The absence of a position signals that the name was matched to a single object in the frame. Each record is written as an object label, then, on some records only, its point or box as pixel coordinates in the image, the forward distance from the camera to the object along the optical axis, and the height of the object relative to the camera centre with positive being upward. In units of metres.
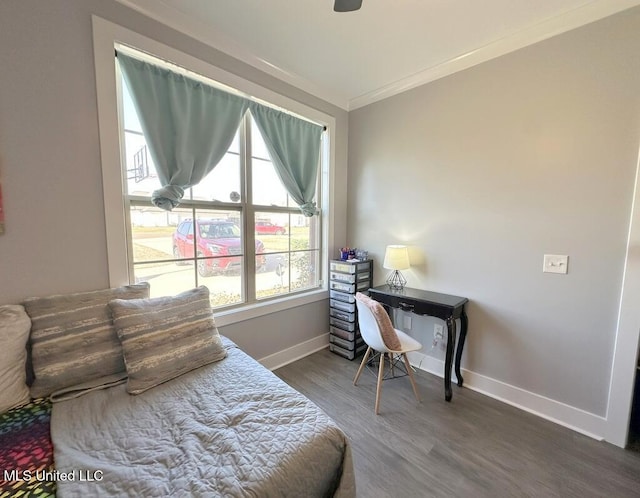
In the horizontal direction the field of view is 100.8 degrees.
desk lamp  2.38 -0.33
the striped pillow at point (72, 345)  1.23 -0.61
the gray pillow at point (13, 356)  1.14 -0.61
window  1.75 -0.07
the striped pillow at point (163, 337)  1.30 -0.63
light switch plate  1.81 -0.28
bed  0.85 -0.81
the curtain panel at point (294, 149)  2.31 +0.68
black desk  2.04 -0.69
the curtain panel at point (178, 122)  1.67 +0.67
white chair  1.91 -0.89
